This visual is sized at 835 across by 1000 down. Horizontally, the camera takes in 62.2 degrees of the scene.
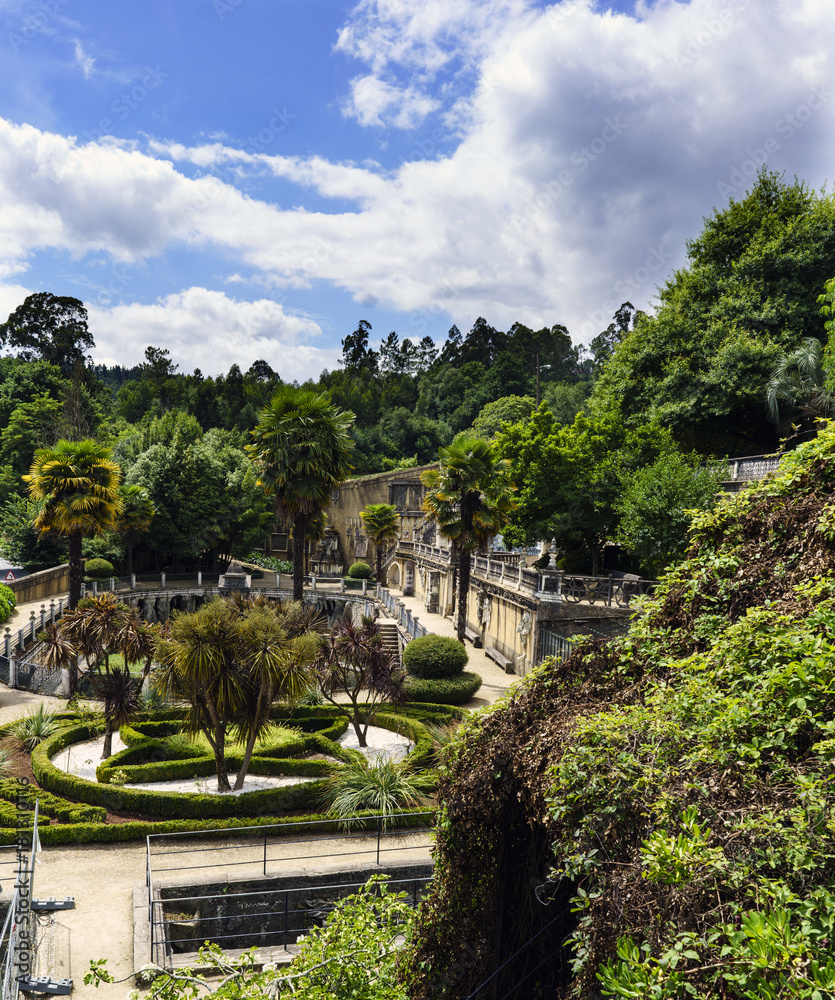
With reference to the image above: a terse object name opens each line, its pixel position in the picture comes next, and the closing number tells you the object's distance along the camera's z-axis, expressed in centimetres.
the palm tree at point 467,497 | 2755
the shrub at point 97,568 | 4516
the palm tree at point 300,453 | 2881
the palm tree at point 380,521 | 5550
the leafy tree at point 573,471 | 3009
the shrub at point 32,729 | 1970
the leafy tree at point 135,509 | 4438
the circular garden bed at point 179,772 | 1497
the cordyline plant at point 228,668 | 1644
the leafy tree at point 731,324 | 2964
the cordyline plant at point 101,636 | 2131
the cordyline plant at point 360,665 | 2086
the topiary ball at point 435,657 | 2472
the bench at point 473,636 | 3256
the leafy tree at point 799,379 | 2702
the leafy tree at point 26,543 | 4447
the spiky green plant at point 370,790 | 1554
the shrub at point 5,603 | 2695
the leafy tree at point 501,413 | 6869
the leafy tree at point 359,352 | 11062
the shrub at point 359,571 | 5434
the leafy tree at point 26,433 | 6003
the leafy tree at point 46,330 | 8019
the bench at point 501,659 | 2790
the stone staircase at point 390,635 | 3341
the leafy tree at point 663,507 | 2362
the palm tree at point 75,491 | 2848
